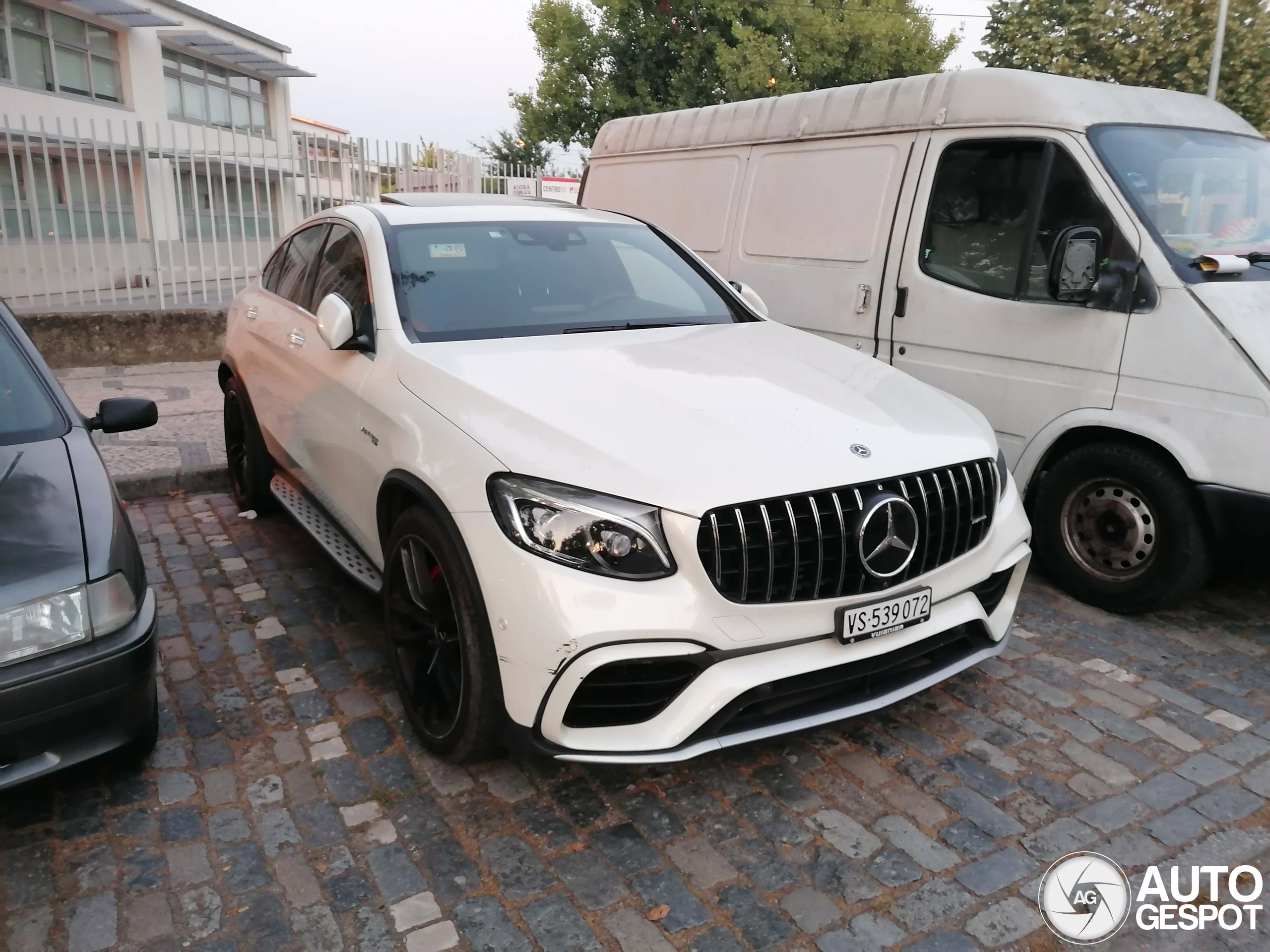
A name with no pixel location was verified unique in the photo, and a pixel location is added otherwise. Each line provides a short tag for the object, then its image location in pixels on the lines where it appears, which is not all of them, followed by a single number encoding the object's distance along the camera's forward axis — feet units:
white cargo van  12.59
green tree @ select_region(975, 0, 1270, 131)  74.54
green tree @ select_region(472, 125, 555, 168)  115.96
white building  29.19
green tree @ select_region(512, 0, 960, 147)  94.53
